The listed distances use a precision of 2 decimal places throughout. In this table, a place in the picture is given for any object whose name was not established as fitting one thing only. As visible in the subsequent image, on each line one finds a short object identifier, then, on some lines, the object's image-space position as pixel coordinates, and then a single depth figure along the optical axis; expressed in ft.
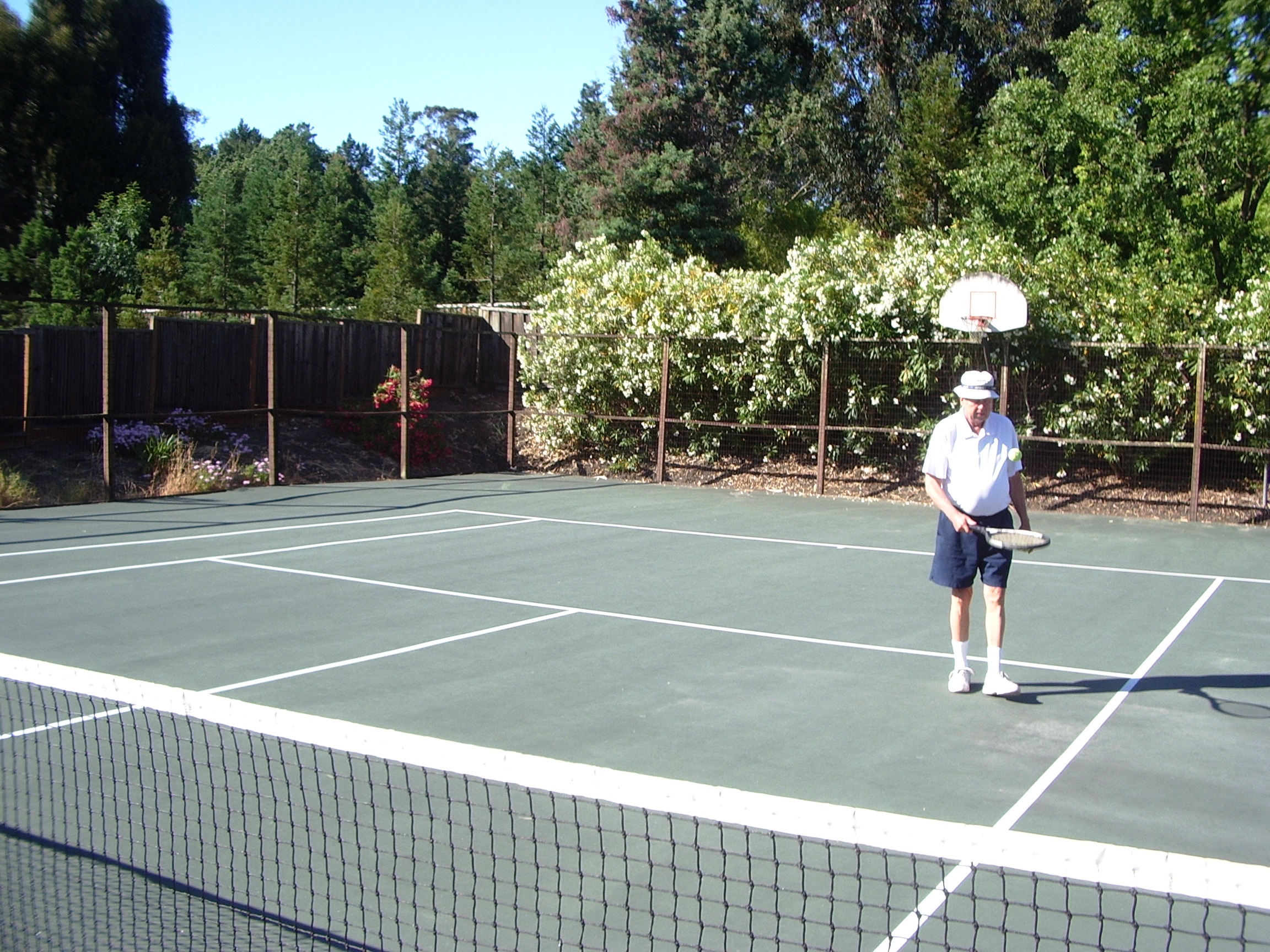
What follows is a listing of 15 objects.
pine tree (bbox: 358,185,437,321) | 121.80
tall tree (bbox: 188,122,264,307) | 154.81
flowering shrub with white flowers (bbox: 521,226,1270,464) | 57.72
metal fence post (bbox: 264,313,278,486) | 59.82
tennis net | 12.43
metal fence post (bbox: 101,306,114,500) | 50.93
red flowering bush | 70.79
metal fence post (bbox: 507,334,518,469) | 73.26
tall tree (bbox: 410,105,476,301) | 204.23
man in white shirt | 22.79
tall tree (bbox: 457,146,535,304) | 176.65
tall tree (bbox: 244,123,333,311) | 141.38
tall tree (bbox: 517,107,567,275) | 170.30
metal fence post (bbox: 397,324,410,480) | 65.36
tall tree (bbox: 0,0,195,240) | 138.62
